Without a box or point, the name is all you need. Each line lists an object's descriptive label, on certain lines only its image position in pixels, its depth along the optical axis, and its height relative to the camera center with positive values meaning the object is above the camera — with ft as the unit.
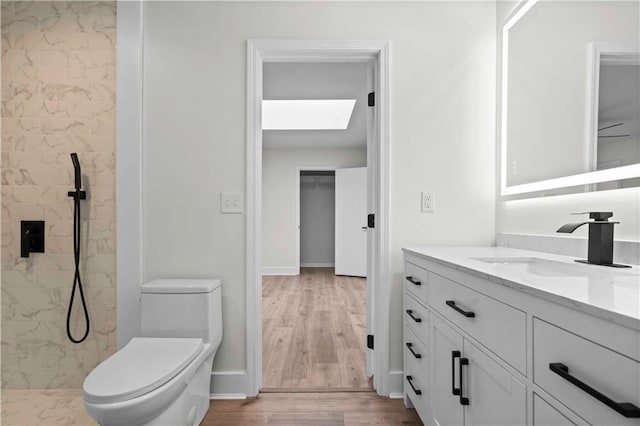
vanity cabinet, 2.11 -1.20
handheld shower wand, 6.52 -0.51
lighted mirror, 4.17 +1.65
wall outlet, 6.80 +0.22
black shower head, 6.44 +0.73
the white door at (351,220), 19.74 -0.48
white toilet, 4.20 -2.12
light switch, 6.70 +0.19
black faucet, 4.08 -0.28
